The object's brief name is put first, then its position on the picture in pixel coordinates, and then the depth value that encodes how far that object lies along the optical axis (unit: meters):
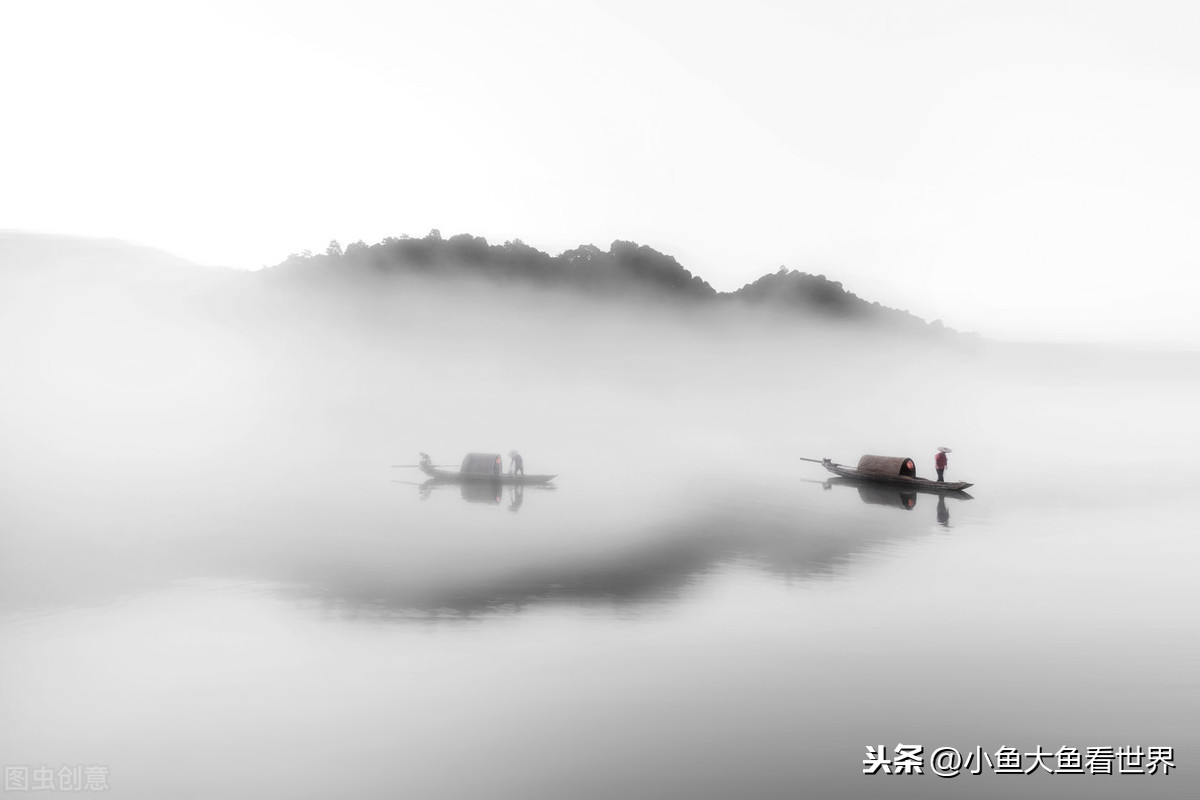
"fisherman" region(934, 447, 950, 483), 61.09
